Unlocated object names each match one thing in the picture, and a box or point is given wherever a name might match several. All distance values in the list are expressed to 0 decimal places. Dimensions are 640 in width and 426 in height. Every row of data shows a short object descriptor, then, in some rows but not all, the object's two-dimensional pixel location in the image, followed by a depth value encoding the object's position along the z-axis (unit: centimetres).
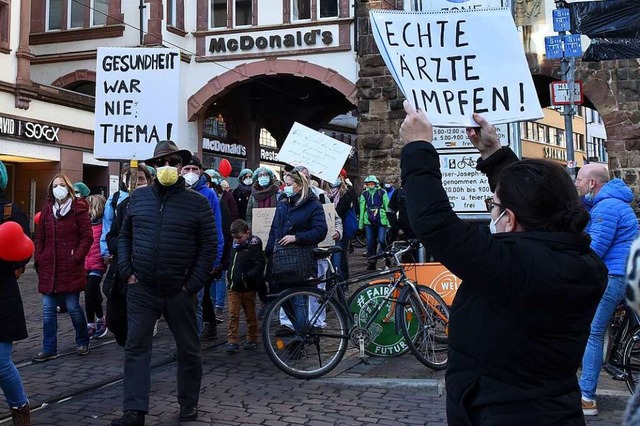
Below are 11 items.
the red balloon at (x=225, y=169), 1345
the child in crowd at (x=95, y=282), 782
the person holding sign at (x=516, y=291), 213
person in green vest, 1508
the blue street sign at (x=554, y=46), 1220
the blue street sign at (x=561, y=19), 1222
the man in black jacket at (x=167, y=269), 491
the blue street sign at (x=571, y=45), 1205
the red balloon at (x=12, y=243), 431
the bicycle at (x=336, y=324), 636
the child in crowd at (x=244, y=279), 727
